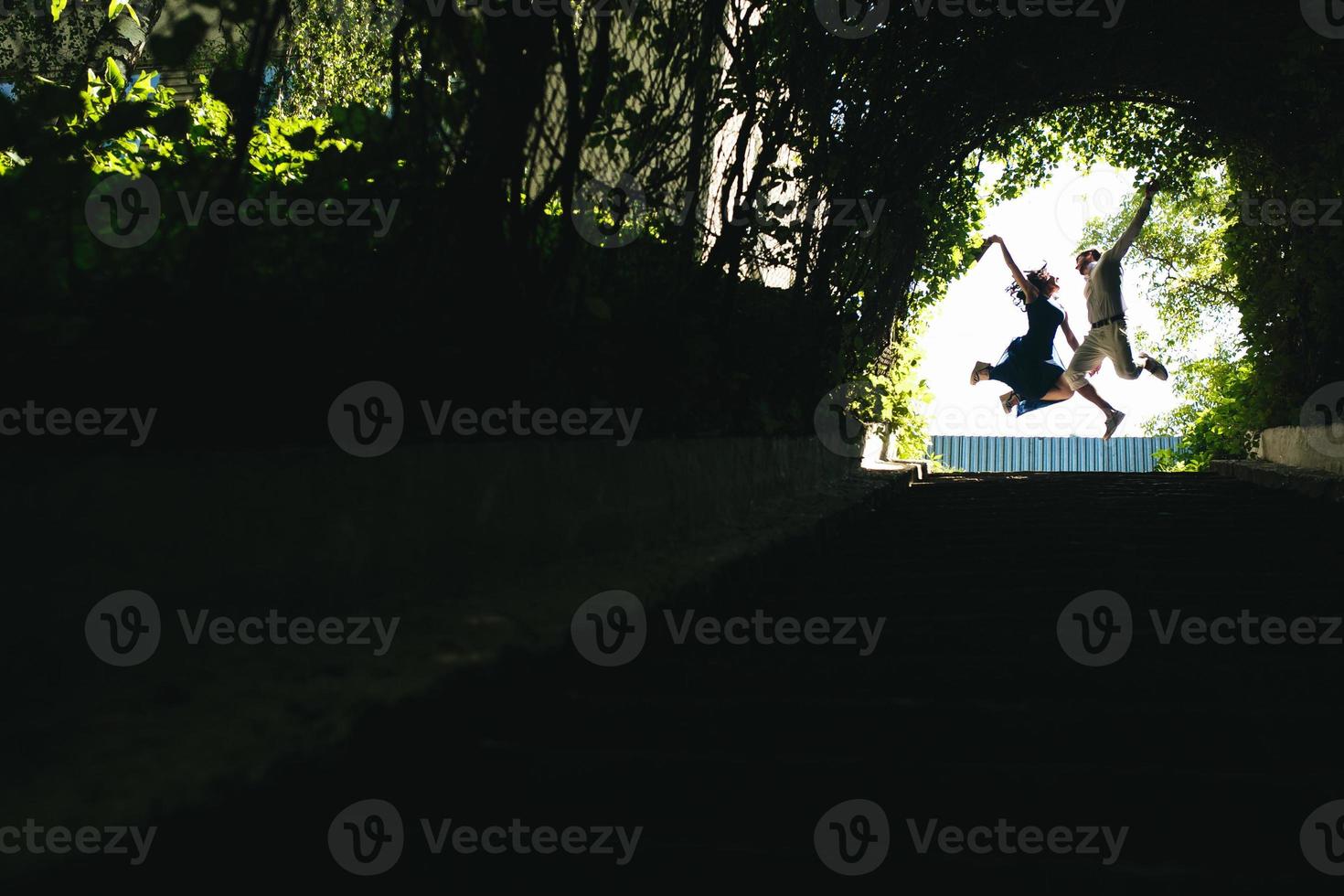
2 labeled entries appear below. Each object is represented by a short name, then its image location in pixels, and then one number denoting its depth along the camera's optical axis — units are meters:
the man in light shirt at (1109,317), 13.02
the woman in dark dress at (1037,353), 14.85
